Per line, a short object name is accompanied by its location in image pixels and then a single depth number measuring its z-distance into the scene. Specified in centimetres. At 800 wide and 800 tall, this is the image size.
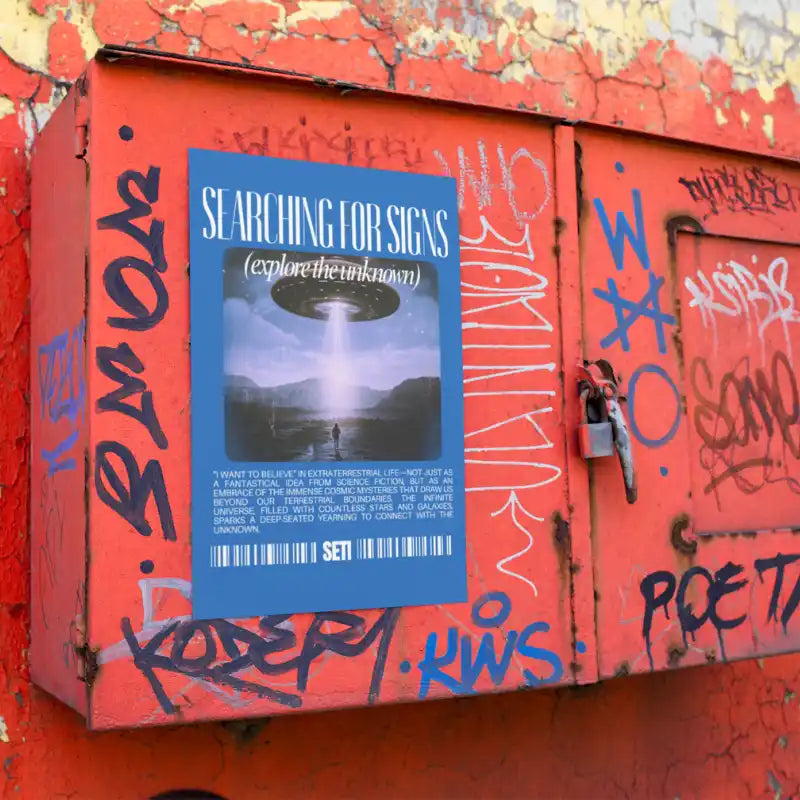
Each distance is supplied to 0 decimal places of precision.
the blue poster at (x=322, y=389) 206
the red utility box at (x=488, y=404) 200
